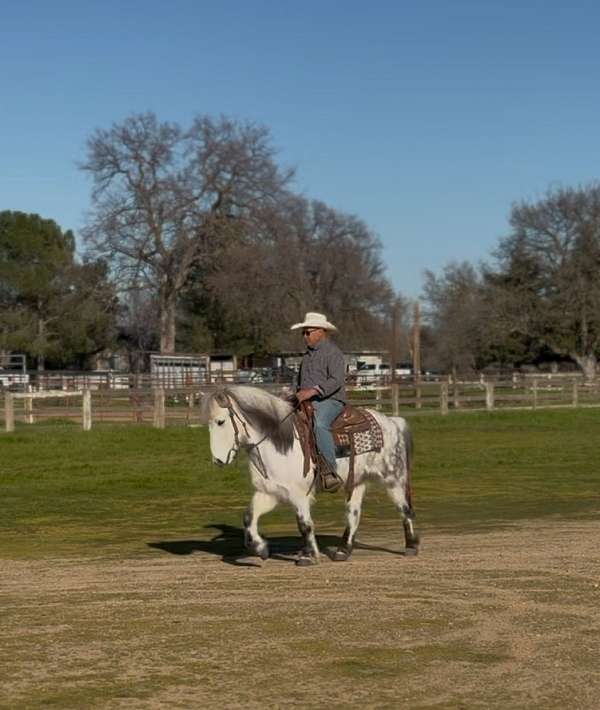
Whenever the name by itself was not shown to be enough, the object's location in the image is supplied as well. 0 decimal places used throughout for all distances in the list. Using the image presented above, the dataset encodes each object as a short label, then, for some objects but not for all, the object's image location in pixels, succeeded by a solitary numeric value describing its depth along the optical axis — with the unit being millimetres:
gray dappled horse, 11789
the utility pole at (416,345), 71281
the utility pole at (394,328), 58741
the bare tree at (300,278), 67500
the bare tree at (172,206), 65938
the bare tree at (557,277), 77375
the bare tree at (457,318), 84938
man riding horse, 12078
